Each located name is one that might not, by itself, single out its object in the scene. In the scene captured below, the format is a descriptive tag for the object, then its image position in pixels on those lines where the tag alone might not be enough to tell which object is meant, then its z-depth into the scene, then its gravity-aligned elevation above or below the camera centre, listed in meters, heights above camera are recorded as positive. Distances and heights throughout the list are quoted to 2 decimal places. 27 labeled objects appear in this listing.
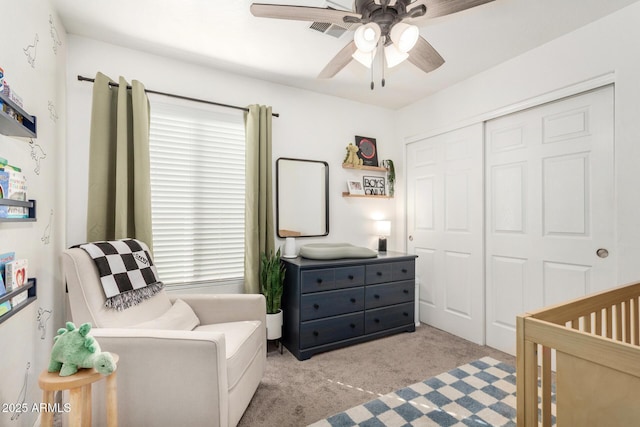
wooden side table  1.09 -0.67
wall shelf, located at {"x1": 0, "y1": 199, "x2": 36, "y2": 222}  1.15 +0.04
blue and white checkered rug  1.70 -1.16
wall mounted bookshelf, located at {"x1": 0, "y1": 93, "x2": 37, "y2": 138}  1.14 +0.37
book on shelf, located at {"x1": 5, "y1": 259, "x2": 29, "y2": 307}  1.19 -0.25
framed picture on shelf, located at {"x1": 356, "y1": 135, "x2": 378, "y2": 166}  3.44 +0.75
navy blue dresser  2.47 -0.77
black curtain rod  2.14 +0.97
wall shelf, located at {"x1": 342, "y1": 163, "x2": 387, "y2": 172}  3.31 +0.53
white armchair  1.38 -0.73
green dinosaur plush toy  1.13 -0.53
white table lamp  3.38 -0.19
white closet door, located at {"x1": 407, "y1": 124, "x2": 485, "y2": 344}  2.82 -0.13
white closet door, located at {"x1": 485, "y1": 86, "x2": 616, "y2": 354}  2.04 +0.06
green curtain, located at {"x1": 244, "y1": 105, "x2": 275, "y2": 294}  2.63 +0.18
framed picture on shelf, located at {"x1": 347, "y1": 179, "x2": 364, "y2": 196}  3.33 +0.31
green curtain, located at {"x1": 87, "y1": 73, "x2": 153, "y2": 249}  2.12 +0.37
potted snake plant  2.54 -0.66
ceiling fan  1.34 +0.93
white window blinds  2.46 +0.19
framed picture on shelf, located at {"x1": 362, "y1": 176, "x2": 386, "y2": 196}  3.46 +0.35
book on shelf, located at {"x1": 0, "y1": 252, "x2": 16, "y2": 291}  1.15 -0.18
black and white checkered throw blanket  1.63 -0.33
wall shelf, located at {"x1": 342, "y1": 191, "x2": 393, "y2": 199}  3.29 +0.22
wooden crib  0.80 -0.47
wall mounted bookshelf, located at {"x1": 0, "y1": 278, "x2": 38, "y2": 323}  1.13 -0.35
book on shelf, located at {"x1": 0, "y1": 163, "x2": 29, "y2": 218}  1.16 +0.11
